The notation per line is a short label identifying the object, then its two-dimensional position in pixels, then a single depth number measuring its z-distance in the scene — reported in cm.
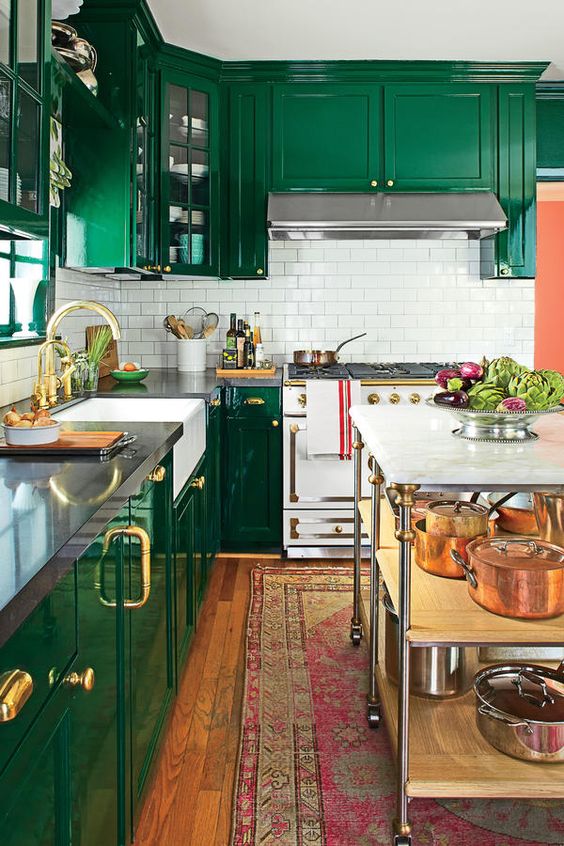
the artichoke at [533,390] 219
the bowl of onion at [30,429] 199
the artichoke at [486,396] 225
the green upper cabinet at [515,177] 468
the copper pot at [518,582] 184
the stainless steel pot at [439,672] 236
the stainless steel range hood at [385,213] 443
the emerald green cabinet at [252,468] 438
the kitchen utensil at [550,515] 210
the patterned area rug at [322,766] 207
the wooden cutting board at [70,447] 195
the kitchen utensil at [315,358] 464
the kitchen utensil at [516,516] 242
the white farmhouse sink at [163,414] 282
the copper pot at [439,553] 212
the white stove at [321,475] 433
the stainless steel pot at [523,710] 202
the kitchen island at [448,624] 184
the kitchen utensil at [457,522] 212
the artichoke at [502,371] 228
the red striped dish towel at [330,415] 429
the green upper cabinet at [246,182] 461
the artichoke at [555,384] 222
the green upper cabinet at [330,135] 460
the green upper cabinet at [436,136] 462
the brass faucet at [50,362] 228
